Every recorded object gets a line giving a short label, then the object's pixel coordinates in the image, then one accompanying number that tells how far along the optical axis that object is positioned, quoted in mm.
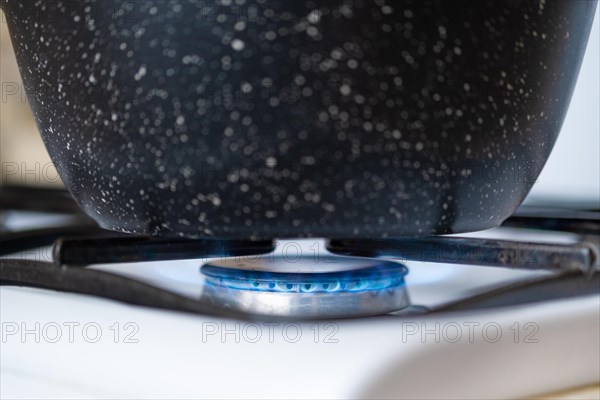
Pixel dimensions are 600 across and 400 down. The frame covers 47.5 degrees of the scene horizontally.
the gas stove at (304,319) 265
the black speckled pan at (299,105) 280
